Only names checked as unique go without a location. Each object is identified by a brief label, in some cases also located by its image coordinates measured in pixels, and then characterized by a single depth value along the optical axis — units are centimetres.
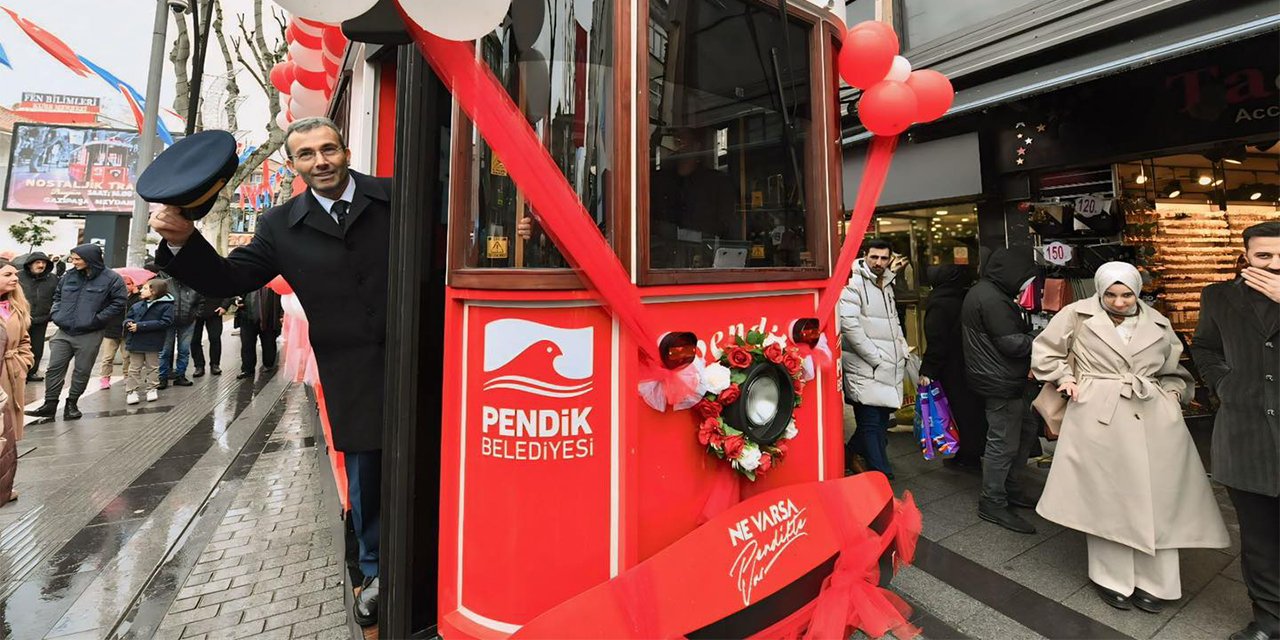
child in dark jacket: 741
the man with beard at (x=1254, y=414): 243
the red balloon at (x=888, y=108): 272
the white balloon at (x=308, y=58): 411
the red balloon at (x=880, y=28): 273
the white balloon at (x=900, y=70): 289
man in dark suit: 226
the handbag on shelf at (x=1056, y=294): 495
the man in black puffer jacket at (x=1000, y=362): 372
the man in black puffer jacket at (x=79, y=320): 664
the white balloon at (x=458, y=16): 141
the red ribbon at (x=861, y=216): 251
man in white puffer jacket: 408
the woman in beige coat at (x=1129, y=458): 275
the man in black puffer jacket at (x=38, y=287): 759
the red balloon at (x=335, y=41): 332
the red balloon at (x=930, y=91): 291
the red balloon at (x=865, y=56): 270
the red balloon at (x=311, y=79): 421
